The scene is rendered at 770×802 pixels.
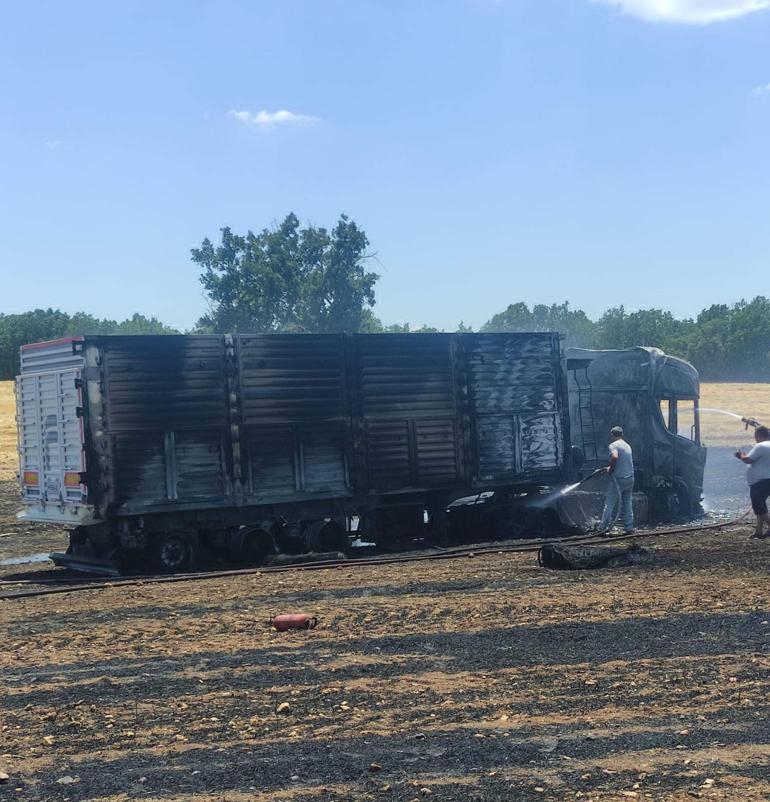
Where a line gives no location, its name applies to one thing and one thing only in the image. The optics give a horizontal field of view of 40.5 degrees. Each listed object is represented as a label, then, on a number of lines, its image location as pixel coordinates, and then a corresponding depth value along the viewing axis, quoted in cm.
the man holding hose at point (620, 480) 1639
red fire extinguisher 927
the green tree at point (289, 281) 6222
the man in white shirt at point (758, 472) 1540
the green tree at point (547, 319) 10244
